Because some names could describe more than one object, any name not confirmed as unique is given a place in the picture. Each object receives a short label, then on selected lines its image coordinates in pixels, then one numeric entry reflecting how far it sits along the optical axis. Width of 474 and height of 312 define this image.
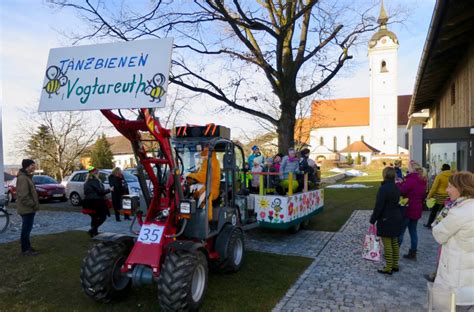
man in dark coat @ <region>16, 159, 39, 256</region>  7.29
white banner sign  4.20
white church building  67.31
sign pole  10.66
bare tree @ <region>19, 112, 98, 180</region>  36.12
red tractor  4.38
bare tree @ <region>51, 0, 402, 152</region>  12.11
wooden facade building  8.60
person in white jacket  3.58
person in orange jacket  5.55
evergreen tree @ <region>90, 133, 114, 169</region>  49.74
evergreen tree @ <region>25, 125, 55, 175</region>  37.72
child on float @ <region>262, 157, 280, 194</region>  8.85
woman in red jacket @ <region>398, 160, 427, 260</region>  6.68
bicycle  10.17
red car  17.75
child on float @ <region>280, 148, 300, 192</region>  8.98
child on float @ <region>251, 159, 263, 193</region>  9.24
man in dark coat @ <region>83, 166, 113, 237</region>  8.77
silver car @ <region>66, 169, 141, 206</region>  15.76
